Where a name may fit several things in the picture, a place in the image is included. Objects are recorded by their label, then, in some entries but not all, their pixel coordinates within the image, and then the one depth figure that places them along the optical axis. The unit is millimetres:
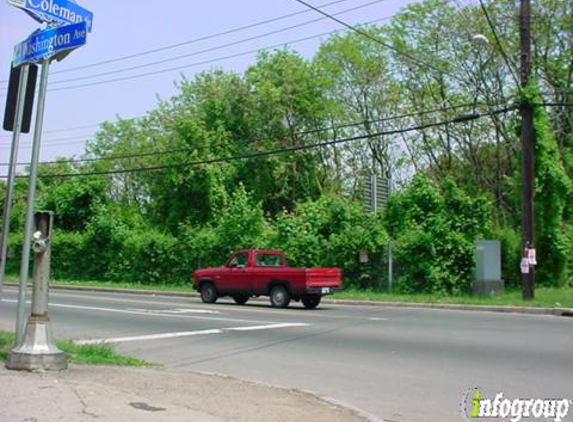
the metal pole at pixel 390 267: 28016
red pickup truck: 20969
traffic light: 9594
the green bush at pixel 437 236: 26984
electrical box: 25312
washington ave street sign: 9055
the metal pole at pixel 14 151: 9359
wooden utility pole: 22484
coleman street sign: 8977
